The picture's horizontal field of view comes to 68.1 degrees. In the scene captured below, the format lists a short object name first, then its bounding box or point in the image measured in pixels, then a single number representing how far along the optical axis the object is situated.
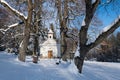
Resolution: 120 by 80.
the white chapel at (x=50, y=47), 16.85
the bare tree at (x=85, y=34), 3.49
